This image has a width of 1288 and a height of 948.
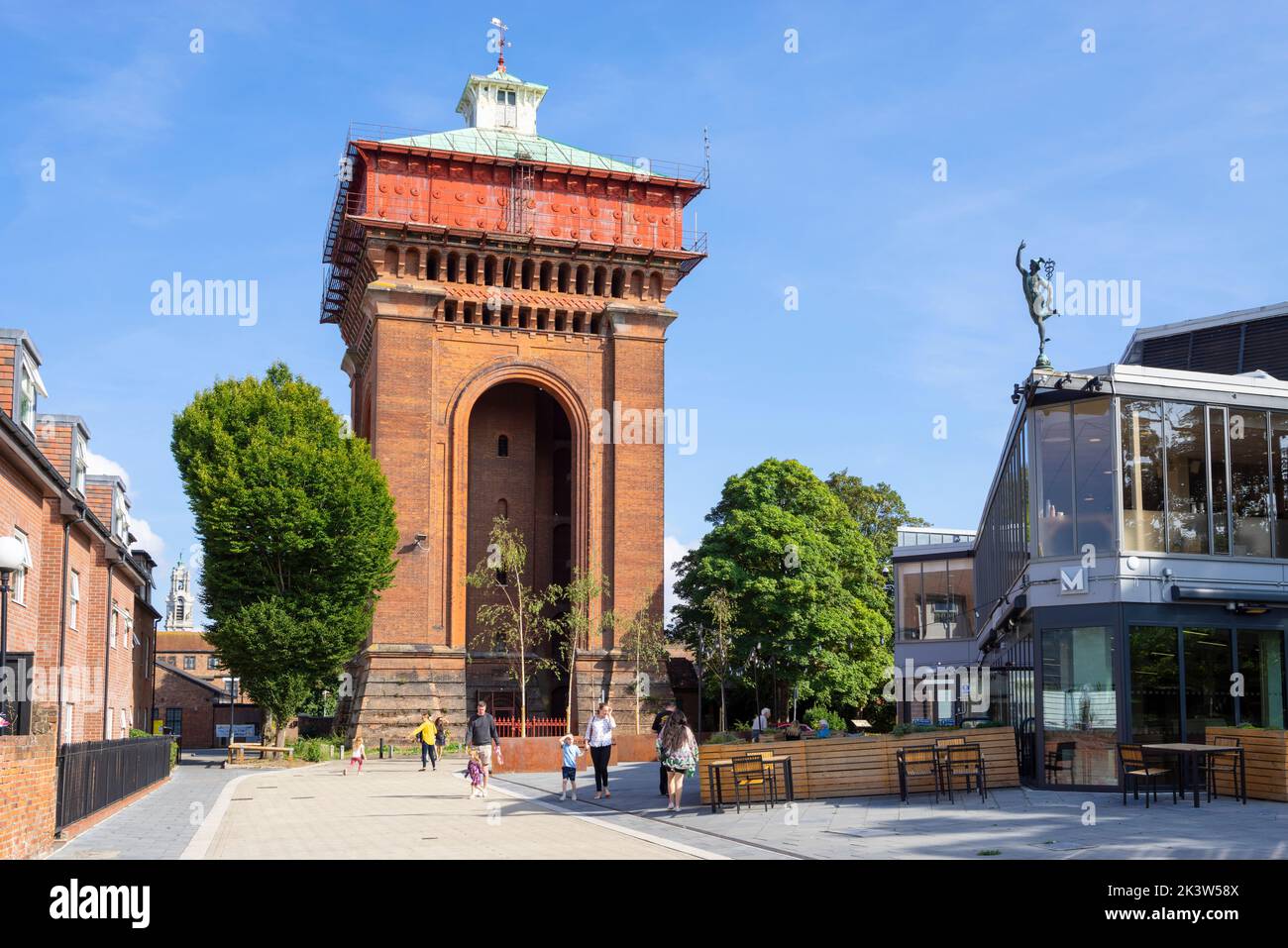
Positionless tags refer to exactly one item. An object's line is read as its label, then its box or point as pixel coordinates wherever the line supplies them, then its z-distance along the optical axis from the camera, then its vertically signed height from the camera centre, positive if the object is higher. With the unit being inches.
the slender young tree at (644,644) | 1951.3 -29.3
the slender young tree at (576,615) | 1920.5 +13.1
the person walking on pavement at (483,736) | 981.2 -81.2
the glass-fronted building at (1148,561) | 809.5 +37.0
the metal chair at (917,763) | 784.3 -82.9
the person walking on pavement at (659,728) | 817.7 -63.7
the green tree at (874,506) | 2618.1 +226.0
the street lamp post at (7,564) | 613.9 +30.0
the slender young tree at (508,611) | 1967.3 +20.8
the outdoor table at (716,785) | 781.9 -94.6
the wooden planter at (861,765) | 821.9 -87.6
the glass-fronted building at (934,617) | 1947.6 +7.0
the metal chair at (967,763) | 780.6 -82.1
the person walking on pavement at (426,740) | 1389.6 -118.5
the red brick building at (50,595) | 579.8 +25.5
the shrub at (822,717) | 1728.6 -127.9
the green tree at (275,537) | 1669.5 +112.0
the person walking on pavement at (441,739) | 1721.2 -148.2
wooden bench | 1592.0 -147.3
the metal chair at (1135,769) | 720.9 -80.3
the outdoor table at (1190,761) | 707.4 -78.9
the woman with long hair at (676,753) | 791.7 -76.6
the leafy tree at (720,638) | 1942.7 -22.8
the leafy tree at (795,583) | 2048.5 +60.9
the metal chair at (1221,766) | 758.5 -82.7
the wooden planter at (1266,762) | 738.2 -79.1
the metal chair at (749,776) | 785.6 -88.9
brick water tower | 1943.9 +398.1
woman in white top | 913.5 -79.8
